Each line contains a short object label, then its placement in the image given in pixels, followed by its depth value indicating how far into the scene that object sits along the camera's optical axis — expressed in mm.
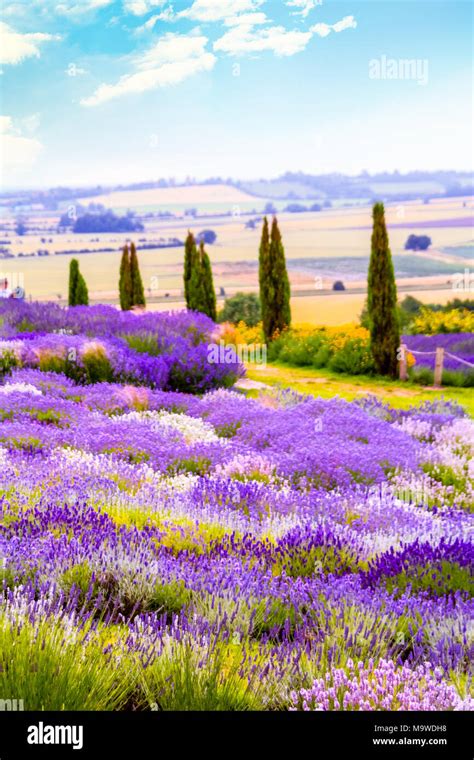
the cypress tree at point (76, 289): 20094
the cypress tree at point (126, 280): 21000
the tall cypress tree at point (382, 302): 14820
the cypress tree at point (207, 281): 19392
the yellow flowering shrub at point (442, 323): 19984
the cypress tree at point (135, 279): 20859
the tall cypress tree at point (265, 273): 18641
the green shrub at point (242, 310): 24047
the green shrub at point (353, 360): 15289
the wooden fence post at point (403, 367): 14266
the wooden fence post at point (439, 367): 13524
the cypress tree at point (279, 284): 18562
